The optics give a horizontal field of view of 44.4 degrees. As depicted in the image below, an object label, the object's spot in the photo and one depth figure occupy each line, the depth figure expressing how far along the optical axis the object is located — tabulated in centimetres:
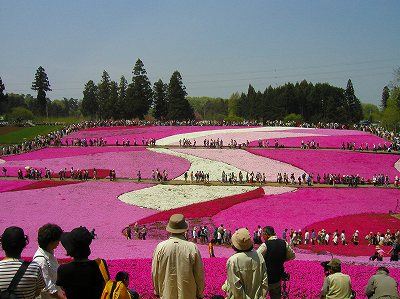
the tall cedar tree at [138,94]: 9506
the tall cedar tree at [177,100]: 9644
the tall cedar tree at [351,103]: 10931
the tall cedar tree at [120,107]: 9656
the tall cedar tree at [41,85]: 9856
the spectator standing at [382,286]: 786
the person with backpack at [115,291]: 579
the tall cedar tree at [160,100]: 9969
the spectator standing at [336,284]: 781
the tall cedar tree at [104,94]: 9950
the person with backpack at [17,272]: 560
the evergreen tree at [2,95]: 9810
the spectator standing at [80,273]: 597
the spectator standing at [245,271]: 661
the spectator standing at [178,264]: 664
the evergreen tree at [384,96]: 14115
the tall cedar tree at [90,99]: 11650
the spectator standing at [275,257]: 762
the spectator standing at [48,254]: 616
